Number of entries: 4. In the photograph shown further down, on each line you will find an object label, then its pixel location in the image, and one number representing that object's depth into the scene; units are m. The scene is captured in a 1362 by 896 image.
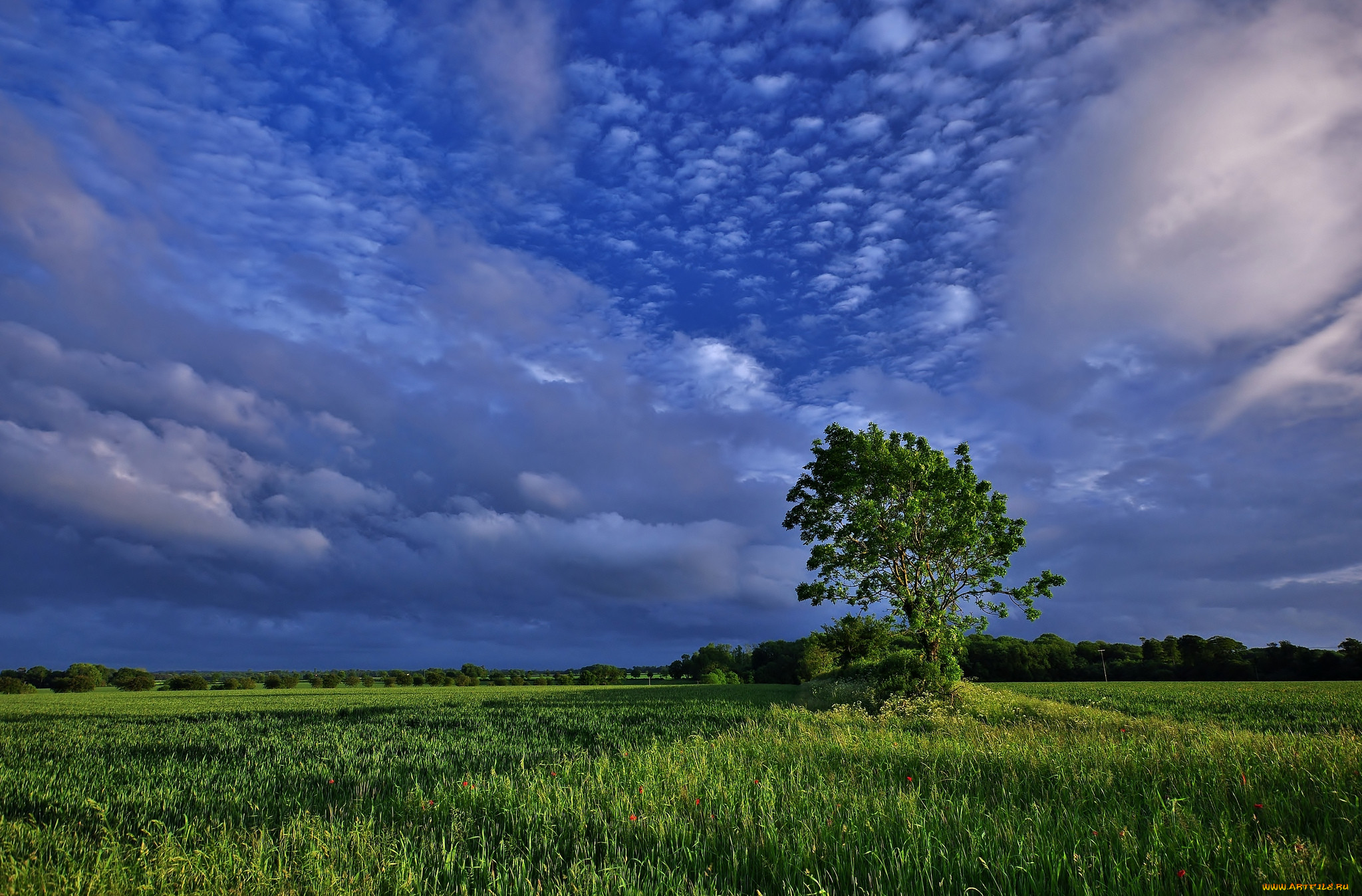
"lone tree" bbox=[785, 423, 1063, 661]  28.86
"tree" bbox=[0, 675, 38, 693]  74.25
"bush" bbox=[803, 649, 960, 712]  25.59
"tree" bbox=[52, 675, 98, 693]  79.75
